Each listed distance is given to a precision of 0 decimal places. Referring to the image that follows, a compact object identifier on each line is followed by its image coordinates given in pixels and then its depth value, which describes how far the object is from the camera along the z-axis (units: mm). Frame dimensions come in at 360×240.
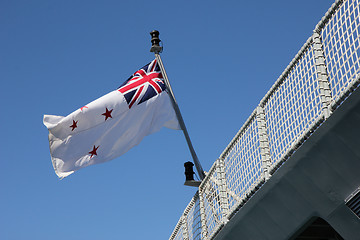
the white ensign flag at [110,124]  12914
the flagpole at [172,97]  12758
